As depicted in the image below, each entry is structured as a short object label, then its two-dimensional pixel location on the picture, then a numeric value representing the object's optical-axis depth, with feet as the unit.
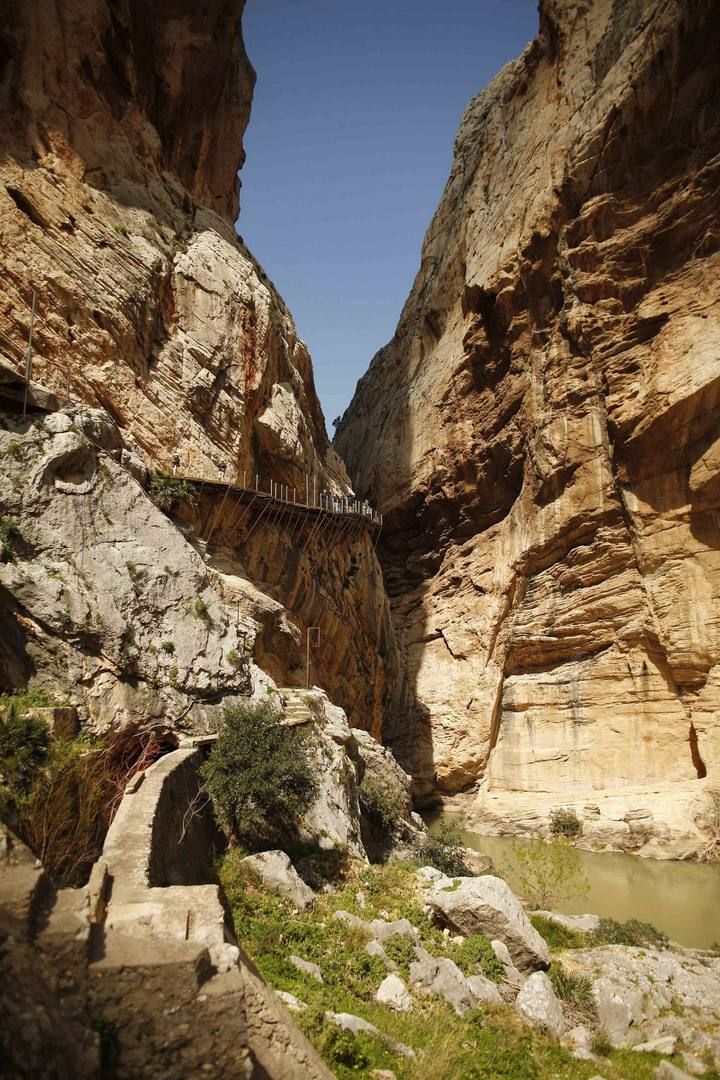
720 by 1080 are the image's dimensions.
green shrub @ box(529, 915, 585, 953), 36.94
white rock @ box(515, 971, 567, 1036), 25.45
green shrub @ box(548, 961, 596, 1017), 28.39
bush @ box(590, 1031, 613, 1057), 24.85
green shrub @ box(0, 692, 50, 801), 25.58
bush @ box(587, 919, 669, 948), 39.17
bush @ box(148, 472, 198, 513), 55.62
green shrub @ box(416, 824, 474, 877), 49.67
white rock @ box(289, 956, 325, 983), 23.72
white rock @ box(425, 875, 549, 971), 30.66
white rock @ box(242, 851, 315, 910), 30.81
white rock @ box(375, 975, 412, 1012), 23.73
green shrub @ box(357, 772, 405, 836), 54.08
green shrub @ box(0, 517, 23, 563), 38.55
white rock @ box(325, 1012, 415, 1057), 20.27
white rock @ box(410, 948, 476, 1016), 25.32
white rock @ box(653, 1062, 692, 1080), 22.38
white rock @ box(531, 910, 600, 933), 41.12
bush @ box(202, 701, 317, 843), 35.96
